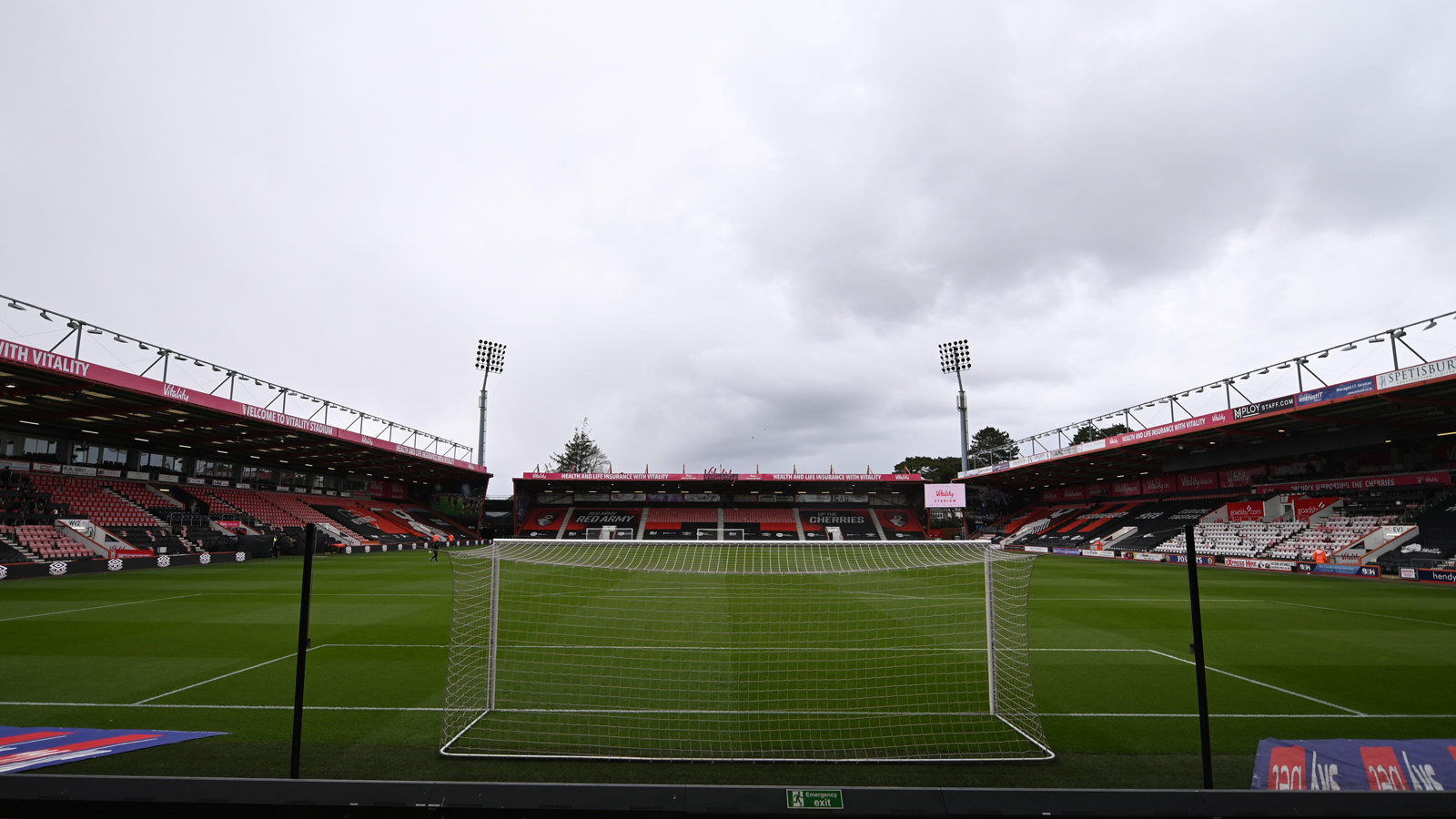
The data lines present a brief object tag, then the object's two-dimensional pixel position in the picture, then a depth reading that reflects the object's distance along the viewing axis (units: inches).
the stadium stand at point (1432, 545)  816.3
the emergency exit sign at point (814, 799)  133.6
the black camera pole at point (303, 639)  152.4
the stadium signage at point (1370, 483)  995.9
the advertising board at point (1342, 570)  856.9
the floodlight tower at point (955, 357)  1886.1
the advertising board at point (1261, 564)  946.1
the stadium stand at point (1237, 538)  1080.2
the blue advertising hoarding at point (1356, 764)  181.0
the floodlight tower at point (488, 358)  1888.5
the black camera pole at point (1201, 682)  150.8
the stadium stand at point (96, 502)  1007.6
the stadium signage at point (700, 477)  1763.0
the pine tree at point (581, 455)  3599.9
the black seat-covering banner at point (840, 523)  1877.5
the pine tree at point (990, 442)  3373.5
